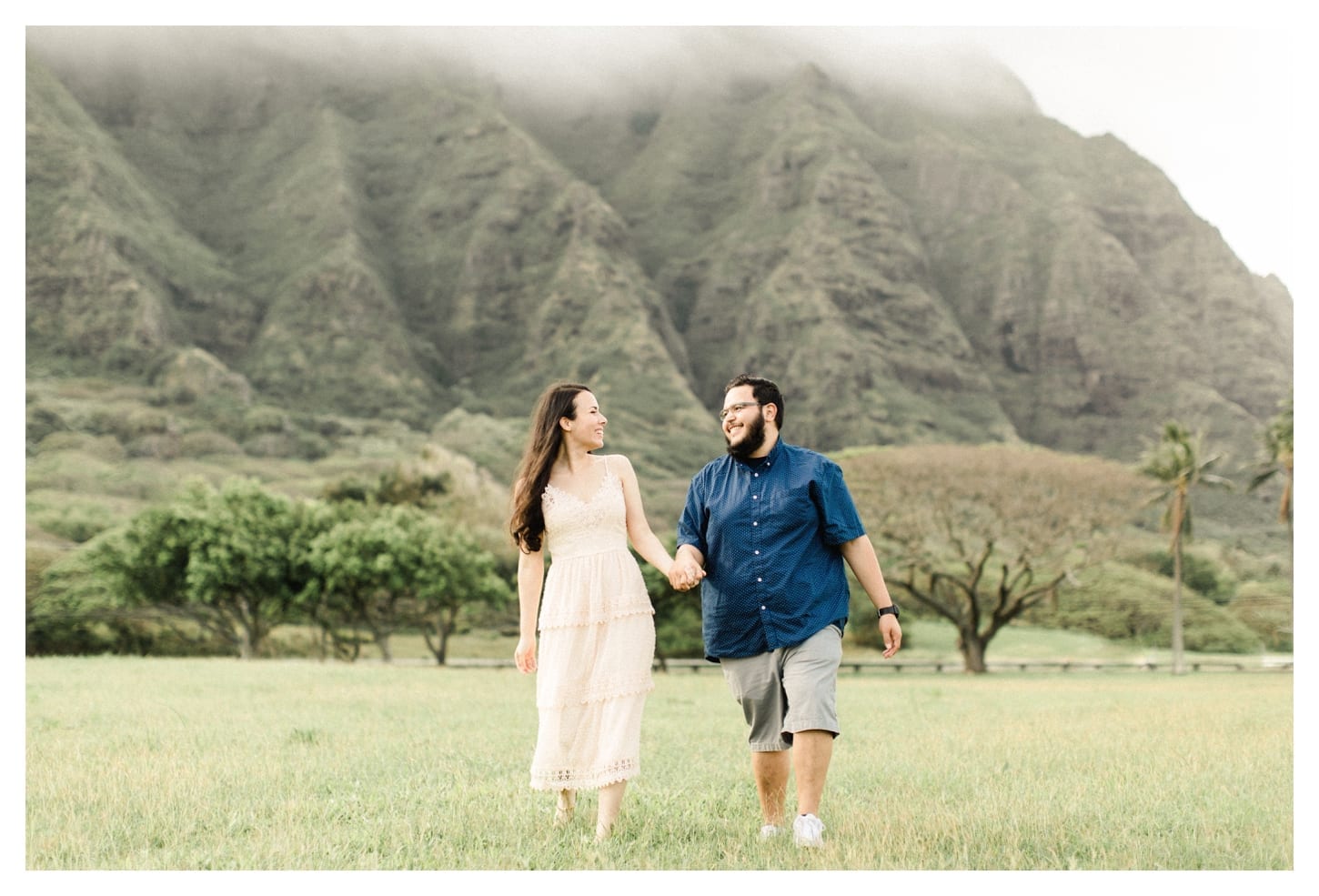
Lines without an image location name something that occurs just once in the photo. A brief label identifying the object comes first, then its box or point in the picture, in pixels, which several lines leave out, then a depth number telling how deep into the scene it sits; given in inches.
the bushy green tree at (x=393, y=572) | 1577.3
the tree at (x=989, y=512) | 1675.7
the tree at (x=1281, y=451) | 1779.8
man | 254.2
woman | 259.0
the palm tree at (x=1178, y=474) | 1822.1
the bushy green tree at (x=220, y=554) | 1594.5
